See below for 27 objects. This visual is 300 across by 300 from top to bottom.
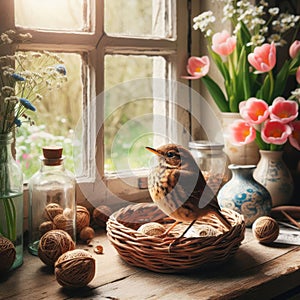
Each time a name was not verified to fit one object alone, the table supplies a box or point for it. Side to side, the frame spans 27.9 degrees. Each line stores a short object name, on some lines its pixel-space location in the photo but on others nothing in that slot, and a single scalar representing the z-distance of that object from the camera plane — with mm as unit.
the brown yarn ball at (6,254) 1127
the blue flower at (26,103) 1161
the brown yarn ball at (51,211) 1317
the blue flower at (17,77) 1183
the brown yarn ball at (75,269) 1080
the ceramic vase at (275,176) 1622
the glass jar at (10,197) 1208
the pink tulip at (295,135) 1583
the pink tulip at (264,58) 1528
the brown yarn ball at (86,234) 1388
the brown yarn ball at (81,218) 1400
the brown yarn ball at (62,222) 1306
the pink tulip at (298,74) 1585
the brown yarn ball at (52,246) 1185
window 1464
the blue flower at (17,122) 1185
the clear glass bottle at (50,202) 1309
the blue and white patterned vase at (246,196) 1481
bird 1175
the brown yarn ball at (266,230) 1362
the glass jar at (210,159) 1580
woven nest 1159
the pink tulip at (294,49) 1589
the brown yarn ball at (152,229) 1260
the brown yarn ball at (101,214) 1479
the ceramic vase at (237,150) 1667
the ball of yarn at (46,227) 1303
